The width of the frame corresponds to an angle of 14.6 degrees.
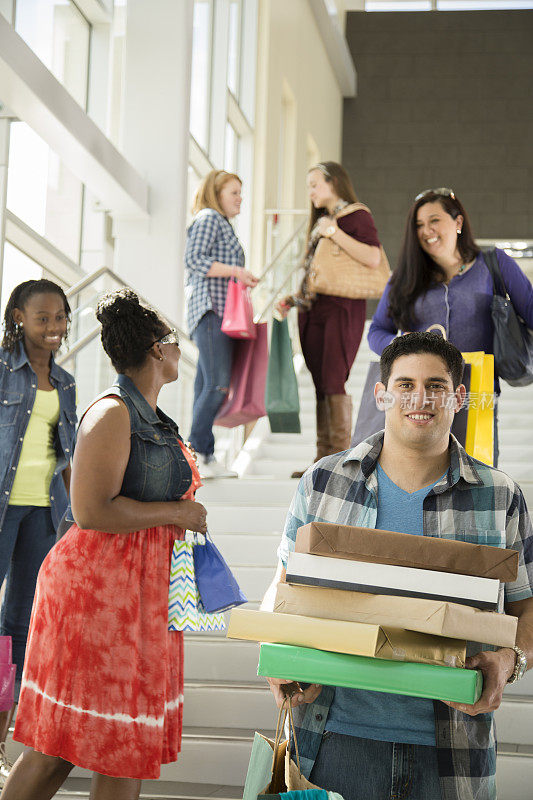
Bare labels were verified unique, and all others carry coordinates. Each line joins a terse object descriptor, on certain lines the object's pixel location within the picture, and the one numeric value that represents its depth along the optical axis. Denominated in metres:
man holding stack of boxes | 3.22
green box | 3.19
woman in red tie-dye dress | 3.86
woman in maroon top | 7.21
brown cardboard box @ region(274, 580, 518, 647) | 3.18
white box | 3.22
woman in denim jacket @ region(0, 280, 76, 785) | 4.91
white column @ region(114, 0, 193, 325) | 11.34
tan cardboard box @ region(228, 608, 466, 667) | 3.21
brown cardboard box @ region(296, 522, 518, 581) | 3.24
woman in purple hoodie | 5.23
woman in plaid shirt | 7.70
